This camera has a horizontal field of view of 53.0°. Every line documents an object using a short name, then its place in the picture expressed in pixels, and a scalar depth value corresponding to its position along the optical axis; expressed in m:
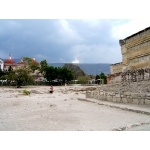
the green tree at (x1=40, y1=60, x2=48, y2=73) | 40.28
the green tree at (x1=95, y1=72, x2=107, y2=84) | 47.45
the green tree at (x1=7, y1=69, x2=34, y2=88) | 31.62
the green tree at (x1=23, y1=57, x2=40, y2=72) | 40.32
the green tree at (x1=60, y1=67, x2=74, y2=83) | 39.87
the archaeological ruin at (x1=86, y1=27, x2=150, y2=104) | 8.72
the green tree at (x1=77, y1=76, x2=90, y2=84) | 45.89
